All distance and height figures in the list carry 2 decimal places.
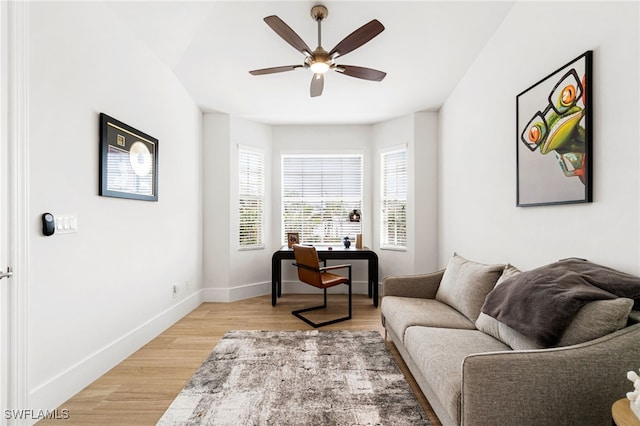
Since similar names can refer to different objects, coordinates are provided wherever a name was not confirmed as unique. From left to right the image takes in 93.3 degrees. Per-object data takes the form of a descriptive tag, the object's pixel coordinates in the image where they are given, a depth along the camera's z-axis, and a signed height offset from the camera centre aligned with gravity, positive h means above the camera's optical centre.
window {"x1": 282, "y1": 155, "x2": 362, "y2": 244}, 4.90 +0.26
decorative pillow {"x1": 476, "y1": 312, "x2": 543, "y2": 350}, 1.54 -0.70
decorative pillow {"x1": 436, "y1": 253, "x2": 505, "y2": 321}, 2.23 -0.59
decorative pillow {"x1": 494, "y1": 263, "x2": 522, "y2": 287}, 2.04 -0.42
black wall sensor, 1.79 -0.07
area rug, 1.80 -1.22
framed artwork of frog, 1.66 +0.47
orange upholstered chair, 3.37 -0.72
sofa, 1.21 -0.63
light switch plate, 1.91 -0.07
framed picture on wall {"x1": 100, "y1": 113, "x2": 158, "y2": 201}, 2.30 +0.44
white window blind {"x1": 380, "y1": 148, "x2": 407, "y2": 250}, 4.47 +0.19
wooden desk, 4.04 -0.62
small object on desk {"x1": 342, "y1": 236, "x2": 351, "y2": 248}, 4.44 -0.46
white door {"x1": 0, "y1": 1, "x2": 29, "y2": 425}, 1.60 +0.05
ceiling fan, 2.09 +1.24
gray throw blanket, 1.34 -0.39
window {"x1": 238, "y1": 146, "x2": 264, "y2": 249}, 4.49 +0.23
